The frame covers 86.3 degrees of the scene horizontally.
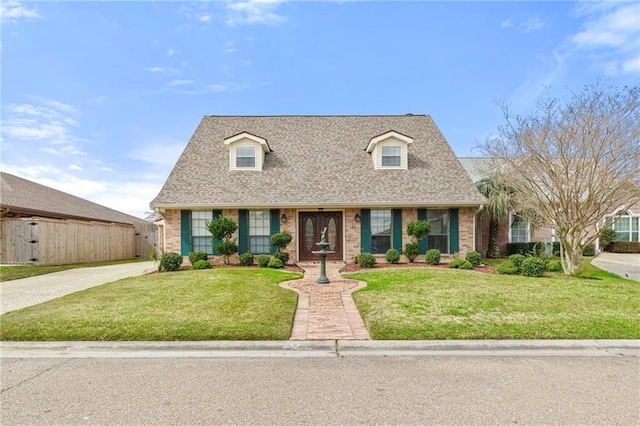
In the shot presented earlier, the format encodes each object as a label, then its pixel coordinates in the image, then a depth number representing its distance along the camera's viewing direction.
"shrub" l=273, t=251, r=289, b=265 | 12.80
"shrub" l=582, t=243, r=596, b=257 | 18.61
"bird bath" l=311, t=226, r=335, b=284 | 9.44
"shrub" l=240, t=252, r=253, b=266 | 12.79
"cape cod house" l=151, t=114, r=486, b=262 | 13.33
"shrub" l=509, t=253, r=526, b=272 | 11.14
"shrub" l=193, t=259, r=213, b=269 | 12.27
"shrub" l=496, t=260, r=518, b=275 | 10.96
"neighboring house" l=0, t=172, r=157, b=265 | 14.27
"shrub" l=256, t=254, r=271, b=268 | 12.54
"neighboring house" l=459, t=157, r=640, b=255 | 17.55
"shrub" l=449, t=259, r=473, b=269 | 11.99
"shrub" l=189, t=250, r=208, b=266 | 12.76
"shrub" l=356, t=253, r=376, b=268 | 12.27
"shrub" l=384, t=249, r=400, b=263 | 12.91
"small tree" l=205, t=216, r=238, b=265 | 12.52
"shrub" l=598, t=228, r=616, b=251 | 19.77
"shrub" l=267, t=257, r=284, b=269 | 12.27
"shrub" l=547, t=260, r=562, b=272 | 11.38
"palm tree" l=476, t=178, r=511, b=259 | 15.78
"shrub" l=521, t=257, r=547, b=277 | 10.50
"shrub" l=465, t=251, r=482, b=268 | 12.66
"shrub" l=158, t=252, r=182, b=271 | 12.09
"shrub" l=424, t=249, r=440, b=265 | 12.90
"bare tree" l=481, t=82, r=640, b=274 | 9.67
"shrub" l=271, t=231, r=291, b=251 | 12.81
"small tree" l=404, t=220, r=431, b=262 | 12.89
